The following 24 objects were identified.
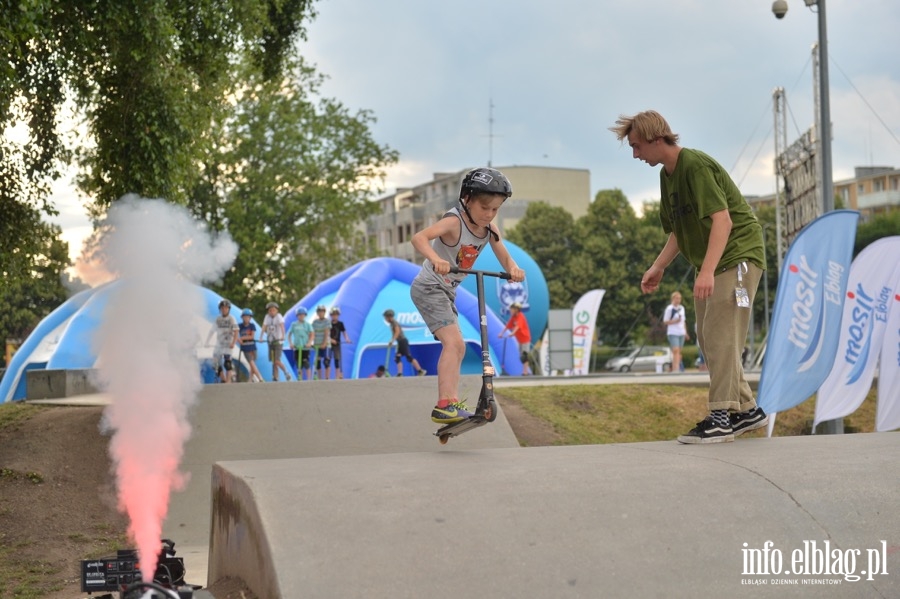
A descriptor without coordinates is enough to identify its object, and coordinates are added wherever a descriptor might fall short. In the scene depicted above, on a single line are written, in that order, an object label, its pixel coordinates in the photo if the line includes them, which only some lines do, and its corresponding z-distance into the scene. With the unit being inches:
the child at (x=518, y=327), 1045.1
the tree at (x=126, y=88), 432.8
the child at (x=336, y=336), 893.2
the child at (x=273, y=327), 827.4
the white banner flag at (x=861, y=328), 539.2
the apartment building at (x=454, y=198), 4035.4
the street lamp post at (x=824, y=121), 701.3
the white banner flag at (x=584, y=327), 1243.2
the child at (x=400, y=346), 901.2
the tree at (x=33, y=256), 491.5
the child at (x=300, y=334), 890.7
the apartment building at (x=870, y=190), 4345.5
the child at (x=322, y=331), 888.3
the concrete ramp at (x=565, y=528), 175.2
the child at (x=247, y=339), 803.4
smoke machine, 216.5
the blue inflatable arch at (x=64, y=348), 1004.6
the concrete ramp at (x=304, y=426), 468.8
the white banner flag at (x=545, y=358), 1330.0
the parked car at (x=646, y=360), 2369.6
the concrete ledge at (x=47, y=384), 661.3
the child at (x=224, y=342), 810.2
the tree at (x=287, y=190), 1803.6
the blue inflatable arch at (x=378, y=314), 1121.4
